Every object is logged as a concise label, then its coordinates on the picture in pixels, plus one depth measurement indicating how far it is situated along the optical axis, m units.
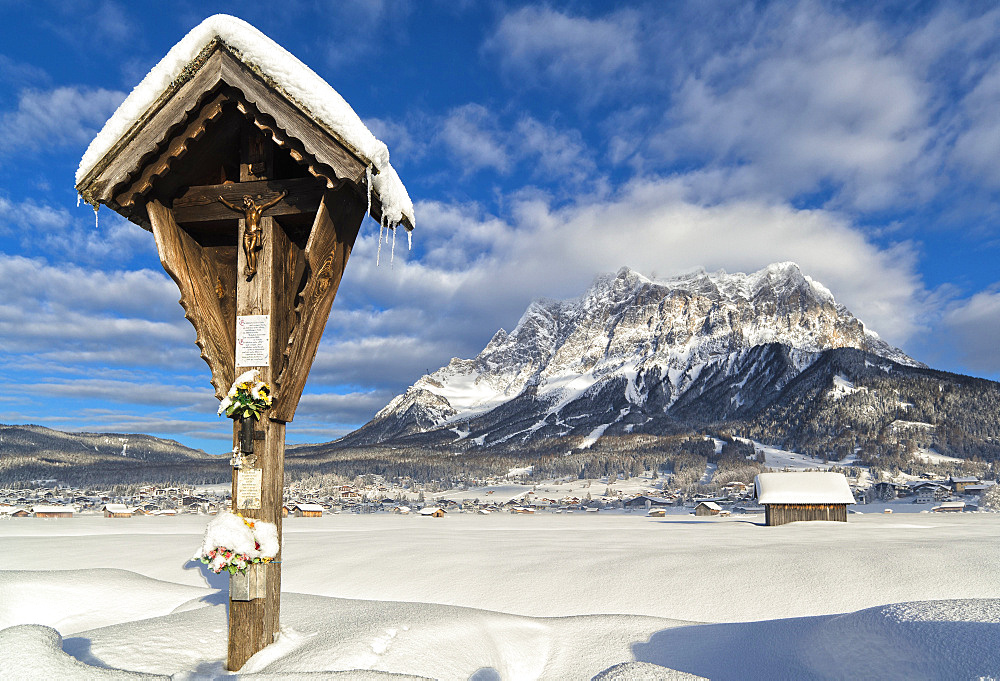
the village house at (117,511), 65.69
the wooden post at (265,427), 5.70
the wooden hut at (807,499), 48.09
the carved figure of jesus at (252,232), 6.25
